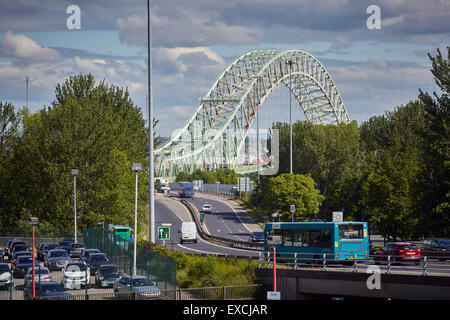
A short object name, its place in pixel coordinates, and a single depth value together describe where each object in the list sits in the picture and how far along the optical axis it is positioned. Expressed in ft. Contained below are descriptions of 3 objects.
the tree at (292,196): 319.06
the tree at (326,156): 386.52
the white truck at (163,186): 527.40
